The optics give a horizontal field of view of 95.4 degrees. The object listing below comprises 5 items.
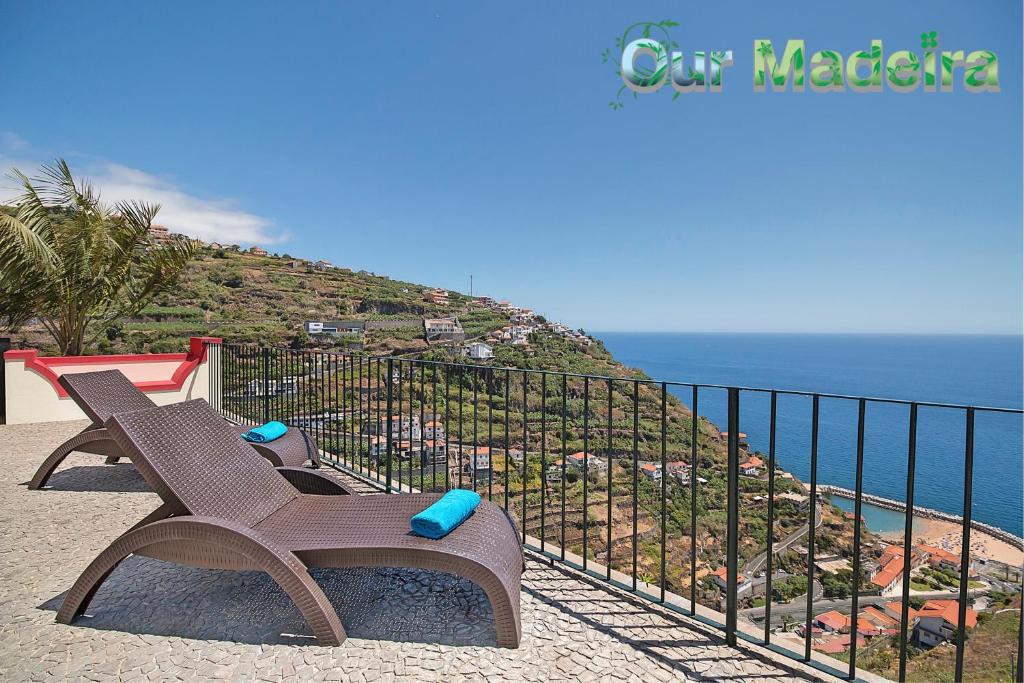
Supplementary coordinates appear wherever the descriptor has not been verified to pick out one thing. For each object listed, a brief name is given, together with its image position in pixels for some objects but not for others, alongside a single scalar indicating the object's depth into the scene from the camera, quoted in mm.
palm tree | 7363
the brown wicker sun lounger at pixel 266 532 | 1913
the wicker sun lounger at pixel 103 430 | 3645
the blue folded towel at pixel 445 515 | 2051
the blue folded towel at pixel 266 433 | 3865
